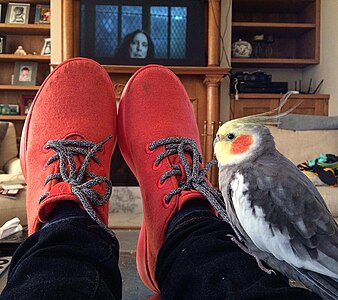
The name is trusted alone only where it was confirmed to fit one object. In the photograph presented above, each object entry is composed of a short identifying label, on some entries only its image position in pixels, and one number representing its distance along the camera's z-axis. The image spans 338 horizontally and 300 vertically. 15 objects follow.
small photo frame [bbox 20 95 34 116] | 3.23
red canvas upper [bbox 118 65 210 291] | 0.81
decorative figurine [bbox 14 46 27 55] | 3.13
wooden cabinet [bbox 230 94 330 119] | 2.77
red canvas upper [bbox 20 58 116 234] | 0.86
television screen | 2.68
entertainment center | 2.67
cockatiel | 0.40
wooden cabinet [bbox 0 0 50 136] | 3.07
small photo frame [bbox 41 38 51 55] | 3.13
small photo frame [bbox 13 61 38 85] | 3.16
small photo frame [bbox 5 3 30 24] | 3.07
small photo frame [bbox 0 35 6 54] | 3.16
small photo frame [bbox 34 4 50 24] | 3.10
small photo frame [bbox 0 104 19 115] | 3.19
